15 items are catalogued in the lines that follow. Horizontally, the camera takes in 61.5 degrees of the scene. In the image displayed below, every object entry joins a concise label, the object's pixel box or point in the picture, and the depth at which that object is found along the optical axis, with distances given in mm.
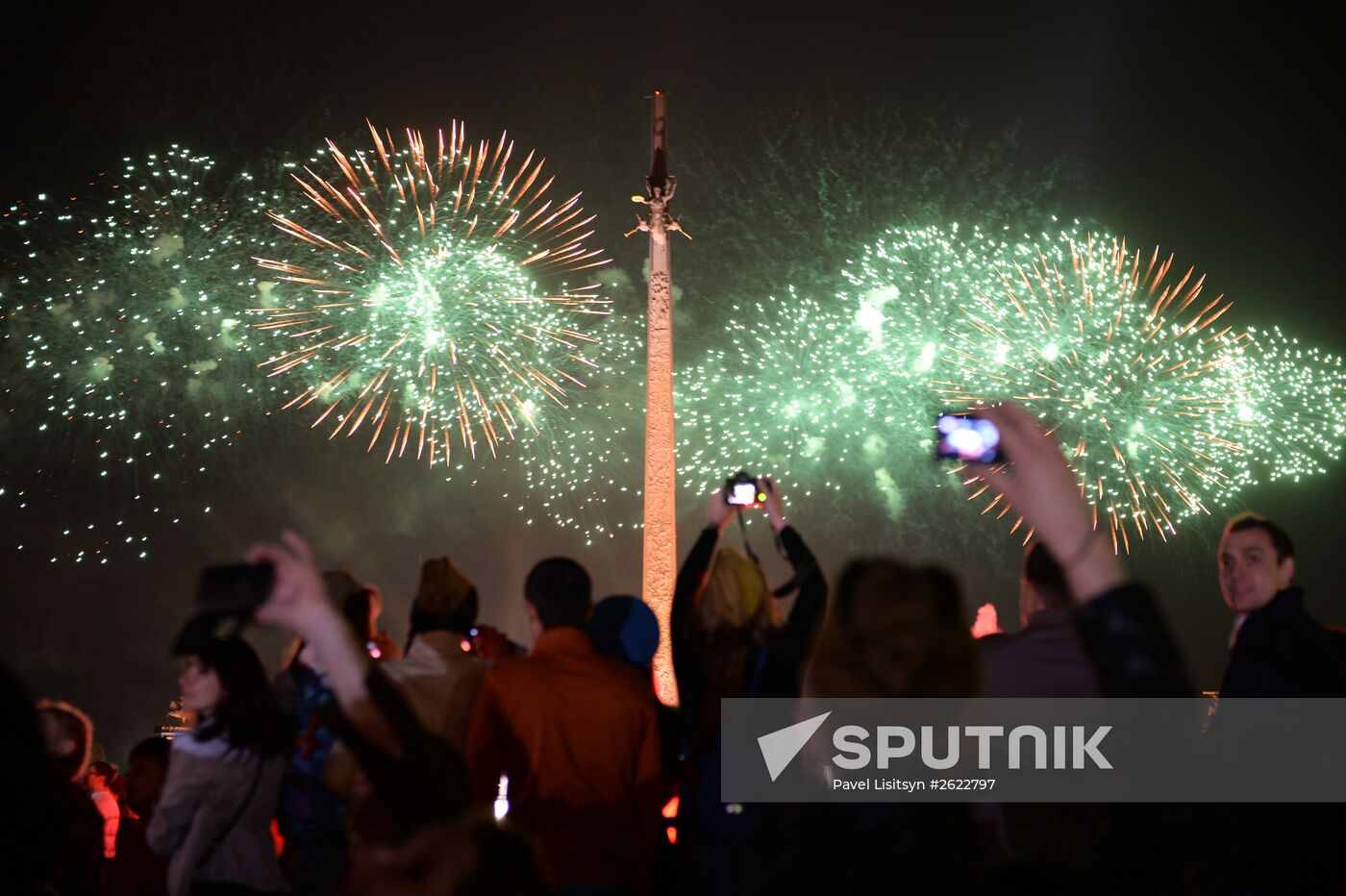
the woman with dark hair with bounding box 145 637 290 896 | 5227
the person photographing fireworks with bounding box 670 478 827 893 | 5324
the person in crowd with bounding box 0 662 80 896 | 3137
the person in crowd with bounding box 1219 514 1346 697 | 5047
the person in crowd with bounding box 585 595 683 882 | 6191
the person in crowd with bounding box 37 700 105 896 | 5598
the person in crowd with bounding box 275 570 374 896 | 5430
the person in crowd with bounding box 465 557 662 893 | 4836
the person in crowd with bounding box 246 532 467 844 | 3072
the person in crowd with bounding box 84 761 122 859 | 9773
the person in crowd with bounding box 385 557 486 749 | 5250
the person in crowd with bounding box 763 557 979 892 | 2684
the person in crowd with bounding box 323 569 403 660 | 6348
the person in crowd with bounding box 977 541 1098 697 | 4820
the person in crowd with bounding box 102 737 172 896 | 7184
